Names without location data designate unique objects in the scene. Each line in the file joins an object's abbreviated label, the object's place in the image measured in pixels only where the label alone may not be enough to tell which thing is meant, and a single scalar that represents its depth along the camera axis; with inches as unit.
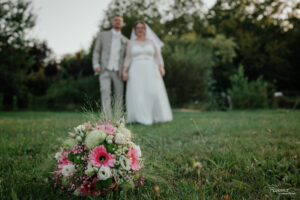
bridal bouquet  52.7
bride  213.9
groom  228.8
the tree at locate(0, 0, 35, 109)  430.9
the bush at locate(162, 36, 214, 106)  452.8
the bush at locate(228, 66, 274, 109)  393.4
